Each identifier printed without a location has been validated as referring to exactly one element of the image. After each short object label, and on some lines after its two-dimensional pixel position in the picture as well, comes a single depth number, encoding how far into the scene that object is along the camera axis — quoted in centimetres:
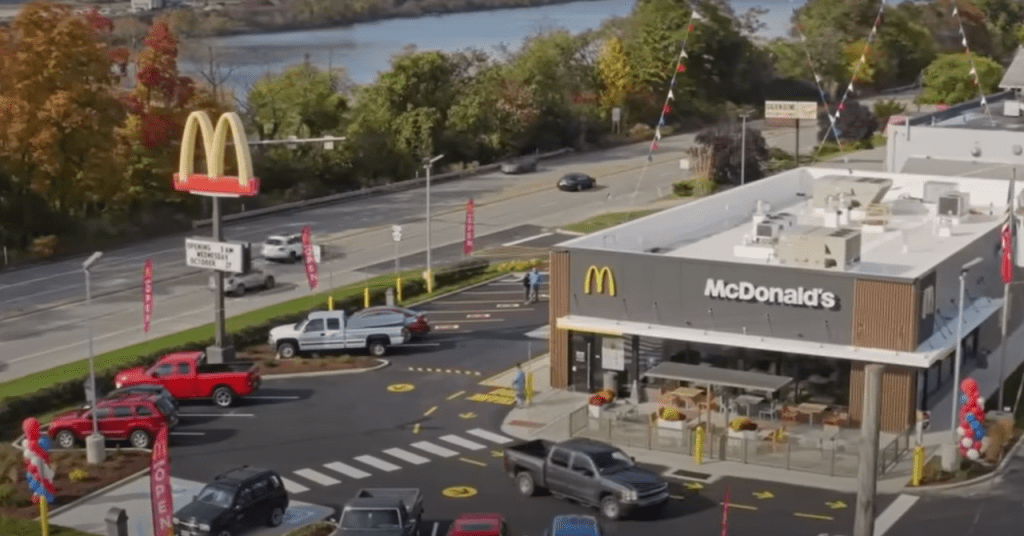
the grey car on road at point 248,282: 6312
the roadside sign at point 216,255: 4866
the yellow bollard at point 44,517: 3397
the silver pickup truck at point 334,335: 5109
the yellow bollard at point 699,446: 3931
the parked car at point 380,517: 3259
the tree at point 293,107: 9256
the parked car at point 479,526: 3195
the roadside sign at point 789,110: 9681
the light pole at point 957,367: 3803
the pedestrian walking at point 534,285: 5950
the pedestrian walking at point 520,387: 4462
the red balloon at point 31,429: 3456
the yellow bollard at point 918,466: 3750
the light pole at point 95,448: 3994
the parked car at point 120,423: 4112
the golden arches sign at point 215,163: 4797
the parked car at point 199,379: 4525
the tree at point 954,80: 11756
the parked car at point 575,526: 3127
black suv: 3381
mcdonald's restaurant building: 4150
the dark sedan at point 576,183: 8925
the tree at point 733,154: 9056
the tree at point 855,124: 10719
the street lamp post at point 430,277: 6253
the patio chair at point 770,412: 4250
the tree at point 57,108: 7144
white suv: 6981
